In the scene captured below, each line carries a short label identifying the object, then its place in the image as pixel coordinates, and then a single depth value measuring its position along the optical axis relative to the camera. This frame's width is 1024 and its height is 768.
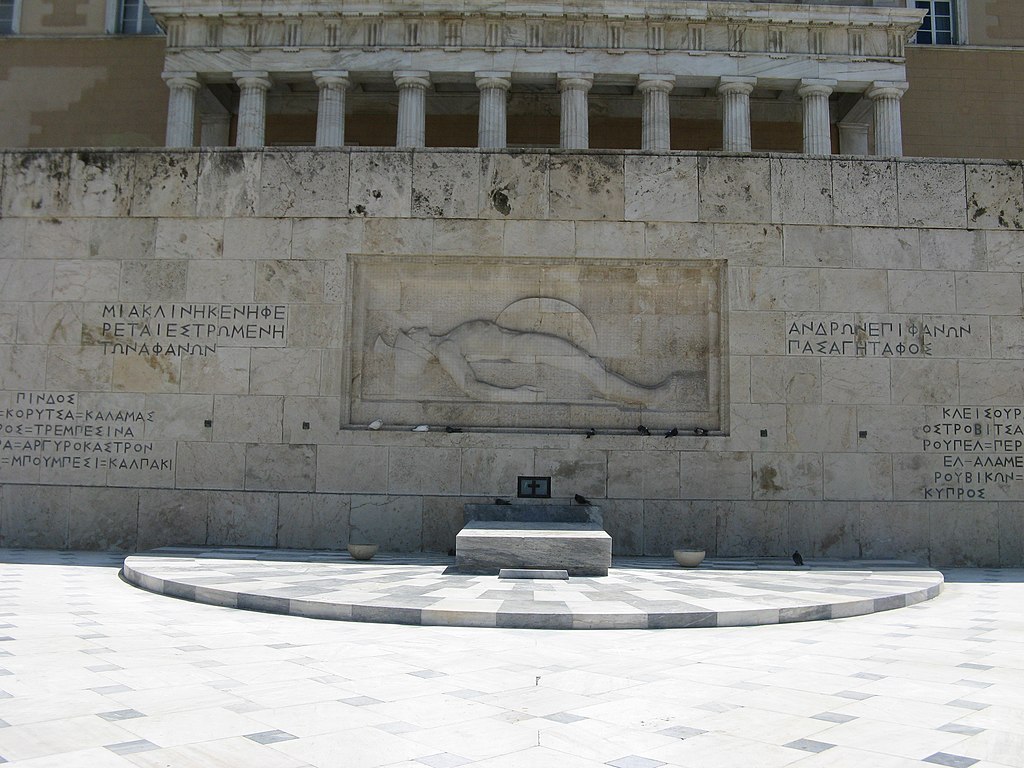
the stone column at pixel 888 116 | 39.88
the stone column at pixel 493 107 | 39.44
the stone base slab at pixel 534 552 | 12.35
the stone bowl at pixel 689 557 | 13.88
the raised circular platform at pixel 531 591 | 9.52
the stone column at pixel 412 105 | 39.72
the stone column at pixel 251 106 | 40.28
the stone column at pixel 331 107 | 39.97
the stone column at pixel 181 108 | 40.12
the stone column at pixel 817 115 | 40.06
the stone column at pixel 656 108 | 39.66
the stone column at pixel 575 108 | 39.12
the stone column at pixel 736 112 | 39.47
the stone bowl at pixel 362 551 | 14.07
